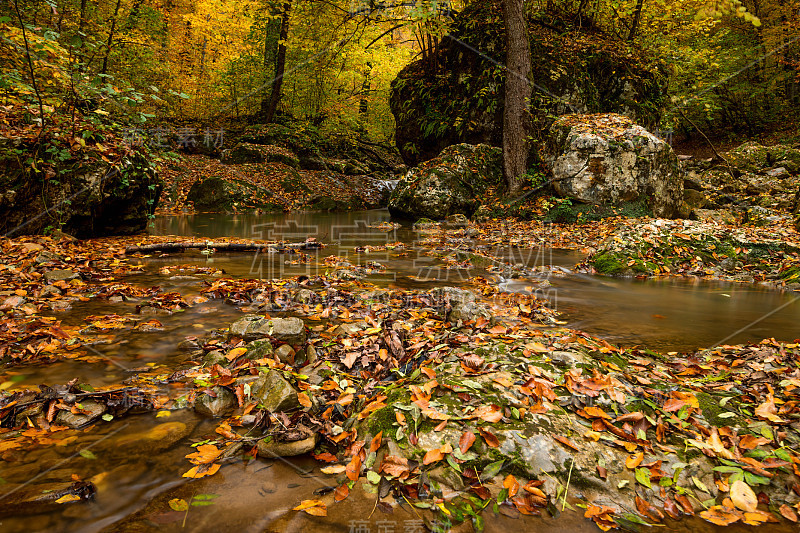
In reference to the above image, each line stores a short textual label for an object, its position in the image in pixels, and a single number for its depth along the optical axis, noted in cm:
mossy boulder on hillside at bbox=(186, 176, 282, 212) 1486
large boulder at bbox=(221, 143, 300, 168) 1783
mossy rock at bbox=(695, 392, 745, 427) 218
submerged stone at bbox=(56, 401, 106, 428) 228
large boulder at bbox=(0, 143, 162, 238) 622
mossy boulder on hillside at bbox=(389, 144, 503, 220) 1229
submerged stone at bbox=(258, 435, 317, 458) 209
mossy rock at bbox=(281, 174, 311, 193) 1717
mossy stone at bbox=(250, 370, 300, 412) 238
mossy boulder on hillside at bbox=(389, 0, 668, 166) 1285
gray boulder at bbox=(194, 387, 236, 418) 247
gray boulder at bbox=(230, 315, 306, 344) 330
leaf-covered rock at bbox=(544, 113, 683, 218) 1010
